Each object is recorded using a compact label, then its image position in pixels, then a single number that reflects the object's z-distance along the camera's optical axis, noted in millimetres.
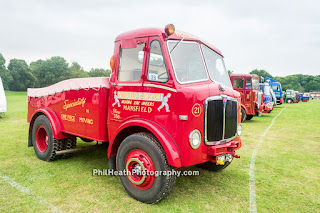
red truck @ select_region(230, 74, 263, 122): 13156
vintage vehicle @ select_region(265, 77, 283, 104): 27125
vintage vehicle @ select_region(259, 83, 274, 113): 15746
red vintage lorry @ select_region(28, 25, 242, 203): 3393
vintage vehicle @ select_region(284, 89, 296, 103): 35031
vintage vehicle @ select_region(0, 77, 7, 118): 12344
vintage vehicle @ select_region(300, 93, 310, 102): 40938
